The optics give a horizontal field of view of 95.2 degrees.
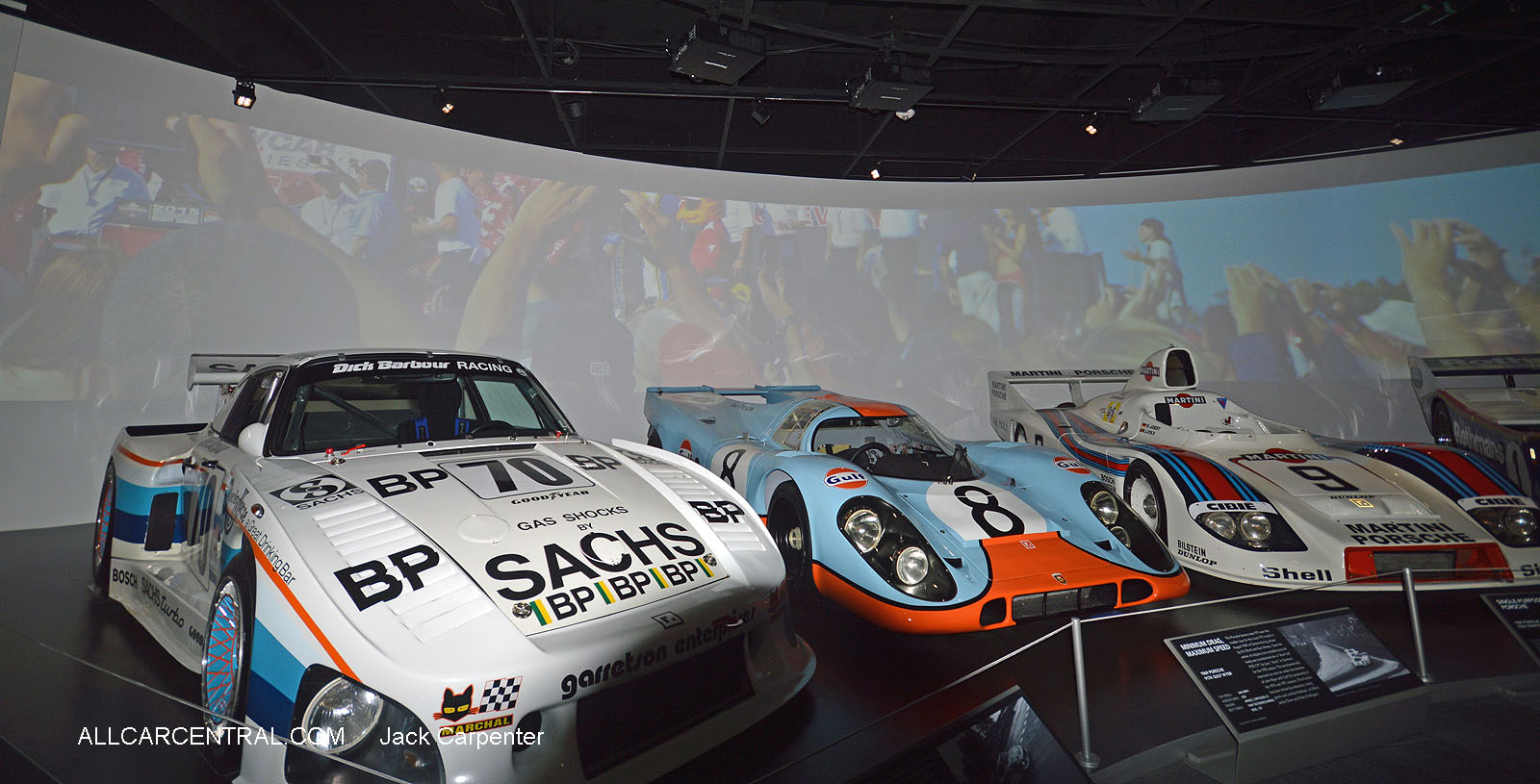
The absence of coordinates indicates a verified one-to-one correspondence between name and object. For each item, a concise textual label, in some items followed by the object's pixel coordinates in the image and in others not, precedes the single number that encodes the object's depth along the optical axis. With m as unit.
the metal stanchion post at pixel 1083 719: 1.73
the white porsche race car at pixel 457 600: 1.38
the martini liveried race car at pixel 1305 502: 3.04
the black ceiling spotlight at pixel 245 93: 5.42
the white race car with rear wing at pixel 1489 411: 4.86
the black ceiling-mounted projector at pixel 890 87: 5.72
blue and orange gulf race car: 2.53
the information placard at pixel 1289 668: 1.63
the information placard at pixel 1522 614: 1.88
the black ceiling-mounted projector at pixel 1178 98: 6.20
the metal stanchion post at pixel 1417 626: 2.11
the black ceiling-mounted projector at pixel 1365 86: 6.05
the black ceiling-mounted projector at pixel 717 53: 5.05
